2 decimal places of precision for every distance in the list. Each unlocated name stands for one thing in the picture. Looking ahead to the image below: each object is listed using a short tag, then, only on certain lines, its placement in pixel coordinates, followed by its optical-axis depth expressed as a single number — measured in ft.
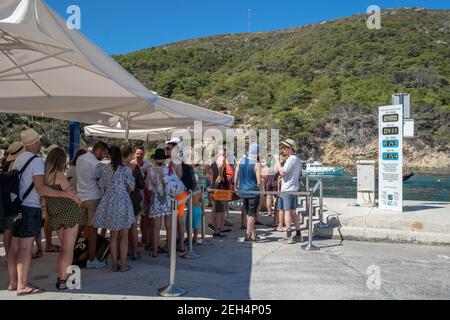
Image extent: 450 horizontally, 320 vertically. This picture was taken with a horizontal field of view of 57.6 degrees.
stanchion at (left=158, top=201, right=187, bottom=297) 13.80
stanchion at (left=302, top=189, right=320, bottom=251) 20.72
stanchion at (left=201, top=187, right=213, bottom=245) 22.09
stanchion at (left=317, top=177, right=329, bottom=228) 23.36
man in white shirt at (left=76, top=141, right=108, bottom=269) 16.83
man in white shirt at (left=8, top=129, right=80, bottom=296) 13.09
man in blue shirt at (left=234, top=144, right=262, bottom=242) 22.15
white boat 179.11
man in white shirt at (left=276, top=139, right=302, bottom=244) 22.31
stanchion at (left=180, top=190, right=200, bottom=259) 19.19
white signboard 27.63
